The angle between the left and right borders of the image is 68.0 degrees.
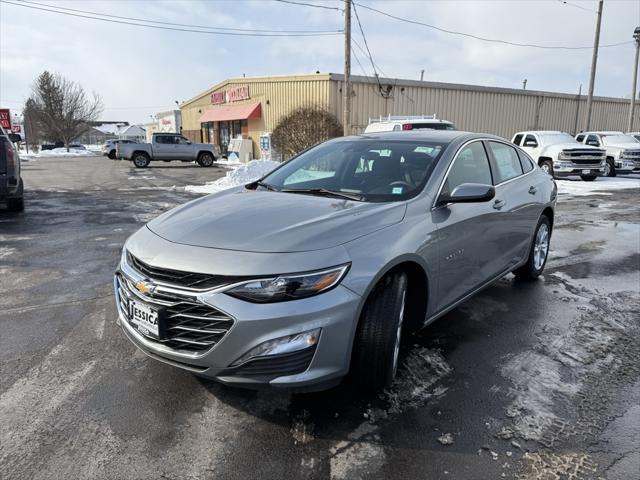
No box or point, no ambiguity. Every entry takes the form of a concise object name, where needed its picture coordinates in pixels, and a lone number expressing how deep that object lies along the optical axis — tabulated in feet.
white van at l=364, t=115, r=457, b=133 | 45.67
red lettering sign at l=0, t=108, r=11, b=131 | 77.22
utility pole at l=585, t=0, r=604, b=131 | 81.35
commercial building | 77.36
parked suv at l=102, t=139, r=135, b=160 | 119.34
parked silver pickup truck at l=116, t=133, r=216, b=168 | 88.94
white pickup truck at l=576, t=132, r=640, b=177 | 65.92
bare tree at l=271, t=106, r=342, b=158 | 74.08
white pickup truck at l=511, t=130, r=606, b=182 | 57.93
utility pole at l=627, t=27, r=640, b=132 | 91.71
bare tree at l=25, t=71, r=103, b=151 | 199.93
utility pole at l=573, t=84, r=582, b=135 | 104.55
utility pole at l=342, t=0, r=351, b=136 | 59.00
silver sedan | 7.94
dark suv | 27.68
